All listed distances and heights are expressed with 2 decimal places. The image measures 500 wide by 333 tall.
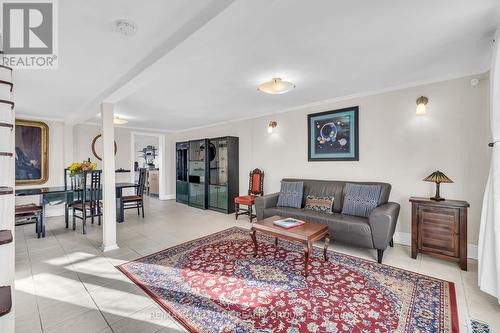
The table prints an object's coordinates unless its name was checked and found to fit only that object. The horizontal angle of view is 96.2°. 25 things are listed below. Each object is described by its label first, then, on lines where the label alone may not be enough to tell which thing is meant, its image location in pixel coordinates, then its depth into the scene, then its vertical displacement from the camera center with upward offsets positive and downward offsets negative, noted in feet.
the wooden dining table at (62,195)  12.42 -1.99
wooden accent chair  15.82 -1.91
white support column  10.50 -0.89
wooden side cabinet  8.33 -2.54
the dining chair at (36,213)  12.00 -2.73
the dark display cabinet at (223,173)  18.06 -0.85
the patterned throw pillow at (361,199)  10.58 -1.74
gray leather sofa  8.98 -2.54
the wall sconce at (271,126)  16.05 +2.69
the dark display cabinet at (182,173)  22.15 -1.01
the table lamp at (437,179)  8.99 -0.62
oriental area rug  5.63 -3.98
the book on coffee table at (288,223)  8.95 -2.46
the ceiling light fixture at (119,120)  16.37 +3.15
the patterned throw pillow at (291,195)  13.09 -1.88
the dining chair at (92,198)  13.12 -2.13
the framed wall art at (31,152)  15.88 +0.79
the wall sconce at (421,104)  10.06 +2.67
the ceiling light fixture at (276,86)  9.30 +3.24
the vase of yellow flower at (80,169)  13.25 -0.35
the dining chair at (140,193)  16.32 -2.27
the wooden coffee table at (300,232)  7.95 -2.63
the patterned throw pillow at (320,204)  11.66 -2.15
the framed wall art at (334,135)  12.41 +1.67
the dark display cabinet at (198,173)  19.60 -0.92
